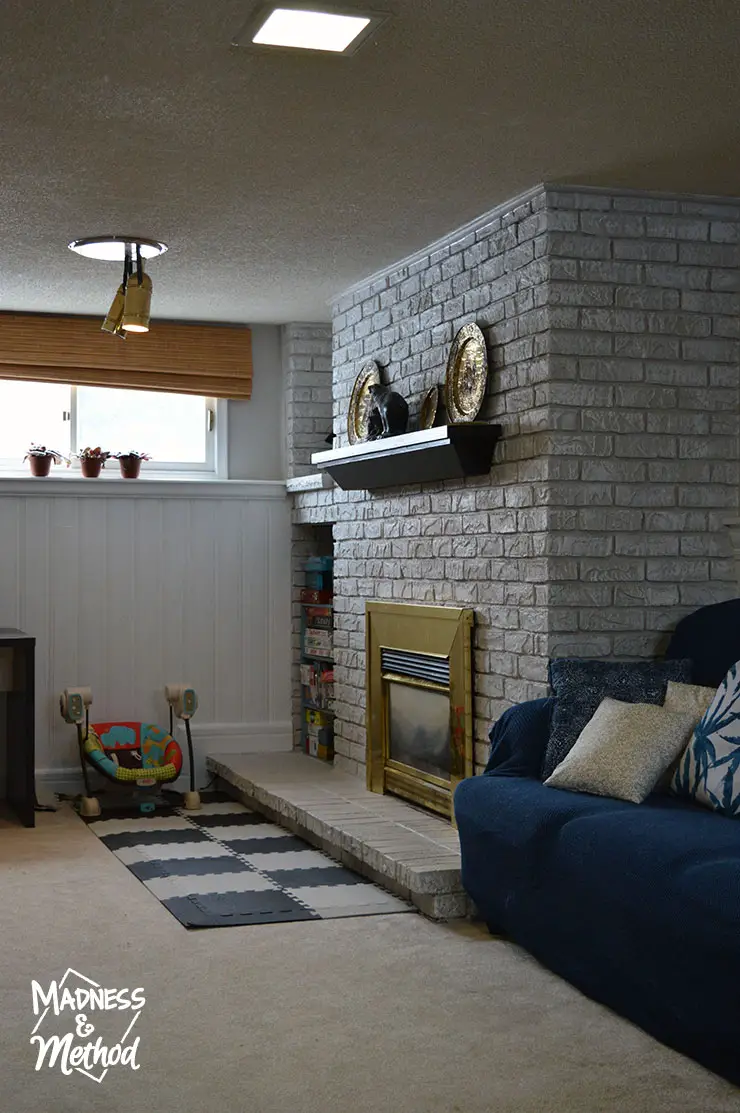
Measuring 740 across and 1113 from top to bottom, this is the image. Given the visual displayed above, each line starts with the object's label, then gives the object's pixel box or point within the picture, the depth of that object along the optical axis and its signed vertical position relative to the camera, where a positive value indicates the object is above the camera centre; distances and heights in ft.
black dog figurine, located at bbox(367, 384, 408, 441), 16.84 +1.96
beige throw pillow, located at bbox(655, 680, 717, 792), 12.39 -1.30
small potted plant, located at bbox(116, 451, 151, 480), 21.06 +1.67
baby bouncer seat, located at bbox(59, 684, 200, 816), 19.15 -2.76
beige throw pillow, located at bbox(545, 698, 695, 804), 11.62 -1.71
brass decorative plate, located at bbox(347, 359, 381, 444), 18.30 +2.32
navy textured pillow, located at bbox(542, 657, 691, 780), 12.80 -1.23
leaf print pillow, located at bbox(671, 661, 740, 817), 10.98 -1.69
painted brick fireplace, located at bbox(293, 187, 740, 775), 13.89 +1.54
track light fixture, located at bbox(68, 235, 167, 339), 15.98 +3.61
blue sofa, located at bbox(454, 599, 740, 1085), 9.14 -2.55
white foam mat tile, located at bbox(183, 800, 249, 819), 19.25 -3.63
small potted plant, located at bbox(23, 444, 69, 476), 20.63 +1.72
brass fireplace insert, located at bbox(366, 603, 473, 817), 15.61 -1.76
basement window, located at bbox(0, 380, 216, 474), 21.25 +2.39
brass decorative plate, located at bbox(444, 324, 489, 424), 15.16 +2.25
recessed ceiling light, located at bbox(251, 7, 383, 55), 9.37 +3.94
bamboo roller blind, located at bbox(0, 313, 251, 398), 20.74 +3.42
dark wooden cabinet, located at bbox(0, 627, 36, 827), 17.90 -2.11
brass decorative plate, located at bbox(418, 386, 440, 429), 16.34 +1.98
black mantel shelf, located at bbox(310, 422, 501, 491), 14.76 +1.34
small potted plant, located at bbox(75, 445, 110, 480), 20.88 +1.69
